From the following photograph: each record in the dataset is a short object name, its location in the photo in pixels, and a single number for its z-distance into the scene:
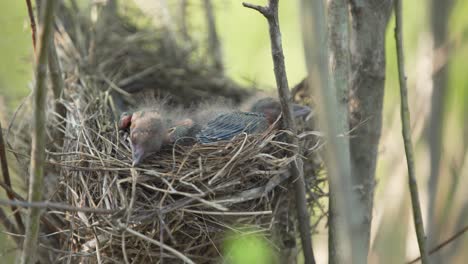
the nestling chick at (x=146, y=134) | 5.01
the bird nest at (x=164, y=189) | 4.39
